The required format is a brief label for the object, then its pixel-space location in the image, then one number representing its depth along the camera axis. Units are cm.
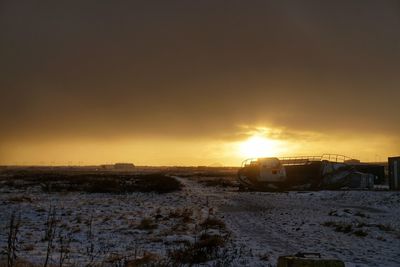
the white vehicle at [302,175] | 4327
